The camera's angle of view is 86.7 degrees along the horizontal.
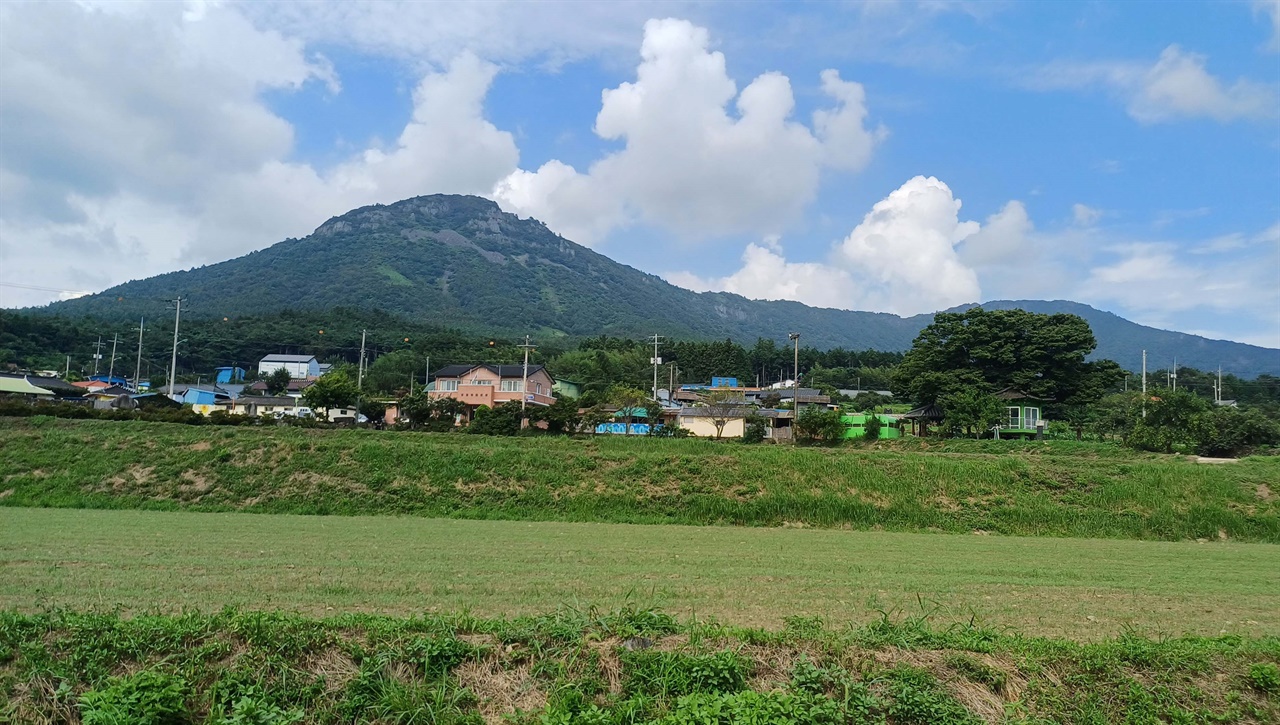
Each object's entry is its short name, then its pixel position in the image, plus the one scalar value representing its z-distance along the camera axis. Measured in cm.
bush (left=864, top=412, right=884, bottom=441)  4653
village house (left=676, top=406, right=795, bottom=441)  5394
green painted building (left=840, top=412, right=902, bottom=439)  4997
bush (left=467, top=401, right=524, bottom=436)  3931
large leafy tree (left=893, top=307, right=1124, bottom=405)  4969
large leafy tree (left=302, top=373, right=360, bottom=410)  4816
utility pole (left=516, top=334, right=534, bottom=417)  5682
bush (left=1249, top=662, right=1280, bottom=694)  529
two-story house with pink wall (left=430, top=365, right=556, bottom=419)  6431
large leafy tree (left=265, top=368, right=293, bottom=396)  7962
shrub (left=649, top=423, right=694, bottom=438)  4417
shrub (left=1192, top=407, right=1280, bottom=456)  3613
